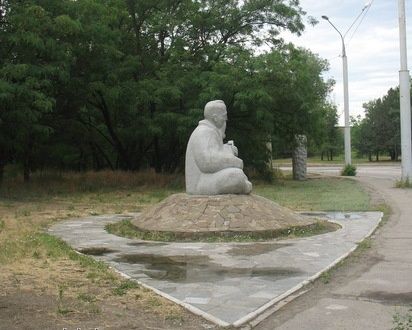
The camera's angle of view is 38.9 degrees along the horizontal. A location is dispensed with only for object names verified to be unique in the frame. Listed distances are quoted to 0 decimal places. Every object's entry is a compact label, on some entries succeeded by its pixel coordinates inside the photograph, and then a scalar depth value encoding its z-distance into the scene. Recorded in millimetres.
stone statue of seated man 12438
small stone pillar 33844
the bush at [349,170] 35438
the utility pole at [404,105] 23870
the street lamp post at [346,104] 34906
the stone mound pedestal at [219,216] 11438
